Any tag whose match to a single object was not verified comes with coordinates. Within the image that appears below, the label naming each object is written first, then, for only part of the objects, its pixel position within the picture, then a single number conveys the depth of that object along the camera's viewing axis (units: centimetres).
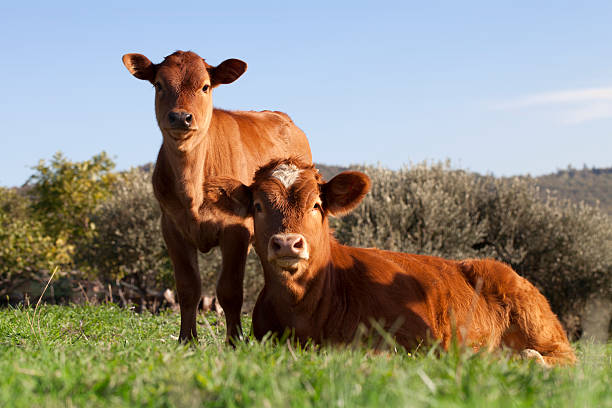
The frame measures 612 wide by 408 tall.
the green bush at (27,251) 2661
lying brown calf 557
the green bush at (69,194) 3114
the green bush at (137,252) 2506
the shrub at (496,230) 2223
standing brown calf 675
